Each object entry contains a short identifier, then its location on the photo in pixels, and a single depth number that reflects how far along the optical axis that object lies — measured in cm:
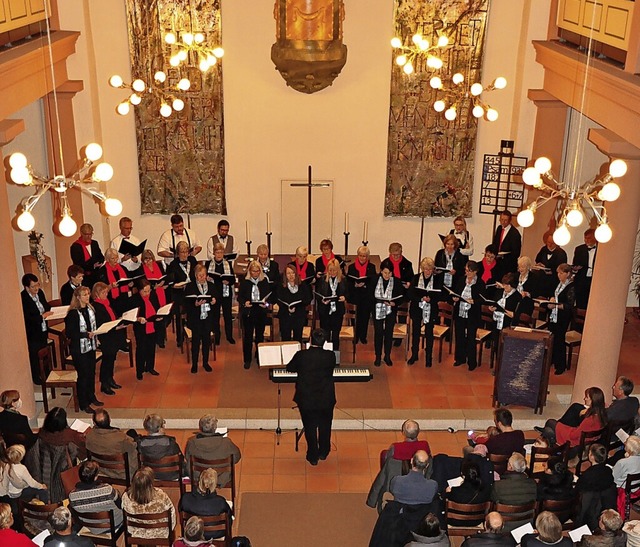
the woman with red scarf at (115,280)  1212
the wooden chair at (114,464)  863
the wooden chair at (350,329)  1264
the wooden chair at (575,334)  1227
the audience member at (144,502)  755
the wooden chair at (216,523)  765
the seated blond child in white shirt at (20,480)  810
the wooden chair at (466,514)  806
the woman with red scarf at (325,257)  1256
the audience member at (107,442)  877
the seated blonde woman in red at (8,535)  691
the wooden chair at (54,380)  1095
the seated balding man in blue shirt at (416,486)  792
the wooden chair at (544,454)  888
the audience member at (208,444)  875
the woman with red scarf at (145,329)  1149
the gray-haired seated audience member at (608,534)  704
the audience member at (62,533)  701
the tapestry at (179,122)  1444
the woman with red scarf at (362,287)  1256
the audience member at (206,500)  758
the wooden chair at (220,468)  858
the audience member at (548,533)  694
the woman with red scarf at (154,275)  1205
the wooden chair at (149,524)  759
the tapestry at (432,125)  1445
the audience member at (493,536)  720
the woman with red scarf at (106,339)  1084
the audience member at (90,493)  781
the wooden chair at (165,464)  870
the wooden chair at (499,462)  874
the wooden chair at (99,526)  781
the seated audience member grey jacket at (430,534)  715
